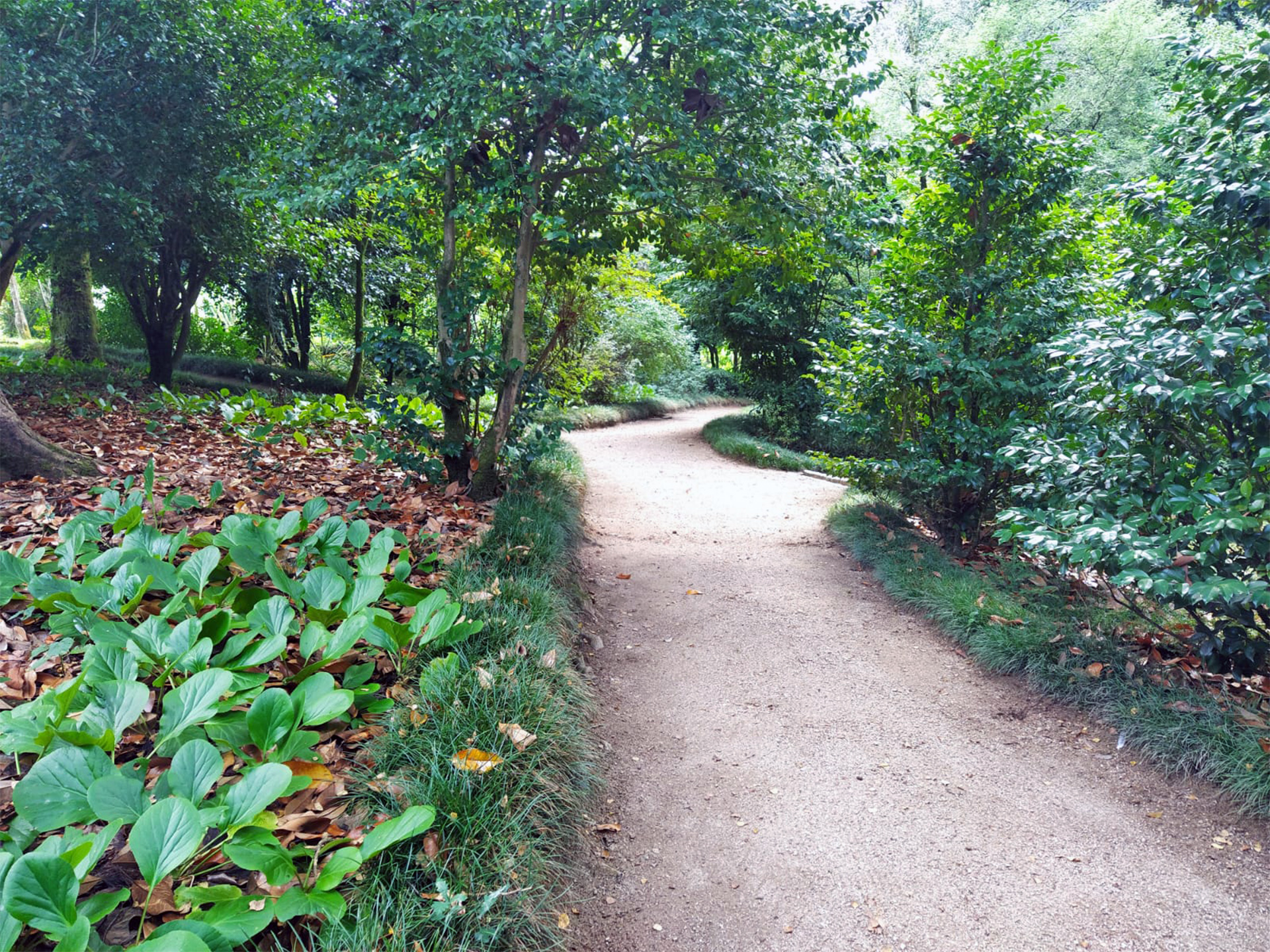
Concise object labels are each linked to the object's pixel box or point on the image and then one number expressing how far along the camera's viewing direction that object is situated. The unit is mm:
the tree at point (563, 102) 3908
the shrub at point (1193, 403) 2836
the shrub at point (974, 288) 5043
